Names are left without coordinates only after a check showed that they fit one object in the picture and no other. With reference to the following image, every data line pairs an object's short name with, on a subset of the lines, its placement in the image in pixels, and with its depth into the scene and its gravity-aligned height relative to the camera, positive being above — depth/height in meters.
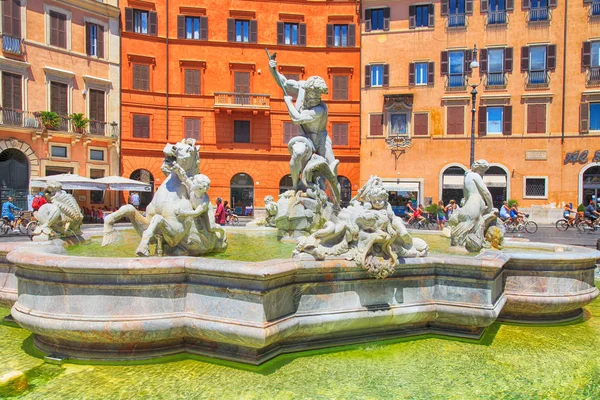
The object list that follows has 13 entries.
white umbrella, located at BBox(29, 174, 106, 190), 20.92 -0.28
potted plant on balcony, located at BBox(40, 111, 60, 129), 25.88 +3.08
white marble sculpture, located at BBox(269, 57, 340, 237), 7.18 +0.14
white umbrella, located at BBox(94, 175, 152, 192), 22.69 -0.38
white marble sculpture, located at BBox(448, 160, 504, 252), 5.91 -0.49
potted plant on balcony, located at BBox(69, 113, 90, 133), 27.16 +3.12
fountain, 3.75 -0.97
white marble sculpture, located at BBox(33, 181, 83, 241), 5.94 -0.49
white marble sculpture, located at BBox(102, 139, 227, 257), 4.58 -0.39
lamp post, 21.22 +3.45
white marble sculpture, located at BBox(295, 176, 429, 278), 4.23 -0.53
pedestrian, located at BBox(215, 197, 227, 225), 15.74 -1.23
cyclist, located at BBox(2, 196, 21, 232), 16.58 -1.34
